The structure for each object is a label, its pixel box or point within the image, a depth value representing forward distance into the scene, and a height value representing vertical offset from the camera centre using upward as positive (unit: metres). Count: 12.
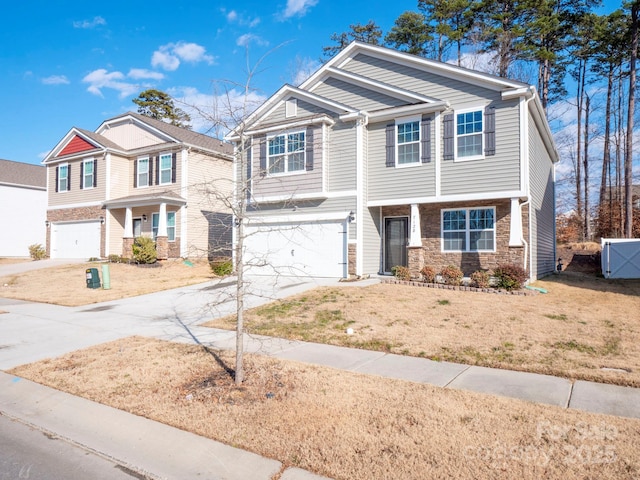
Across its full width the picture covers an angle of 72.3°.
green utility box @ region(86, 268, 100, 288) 15.15 -1.37
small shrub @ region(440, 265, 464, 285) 12.88 -1.06
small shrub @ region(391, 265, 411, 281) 14.02 -1.08
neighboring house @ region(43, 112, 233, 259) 21.58 +2.73
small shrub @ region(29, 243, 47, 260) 25.06 -0.84
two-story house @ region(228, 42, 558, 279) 13.94 +2.43
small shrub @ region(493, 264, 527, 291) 12.12 -1.04
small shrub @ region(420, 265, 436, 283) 13.49 -1.07
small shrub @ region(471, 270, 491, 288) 12.48 -1.12
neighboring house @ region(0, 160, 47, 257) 29.56 +2.15
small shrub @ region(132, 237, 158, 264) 19.75 -0.57
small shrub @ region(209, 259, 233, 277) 16.93 -1.22
